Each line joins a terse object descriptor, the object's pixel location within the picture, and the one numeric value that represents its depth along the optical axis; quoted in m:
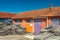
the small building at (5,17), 13.03
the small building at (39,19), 9.34
